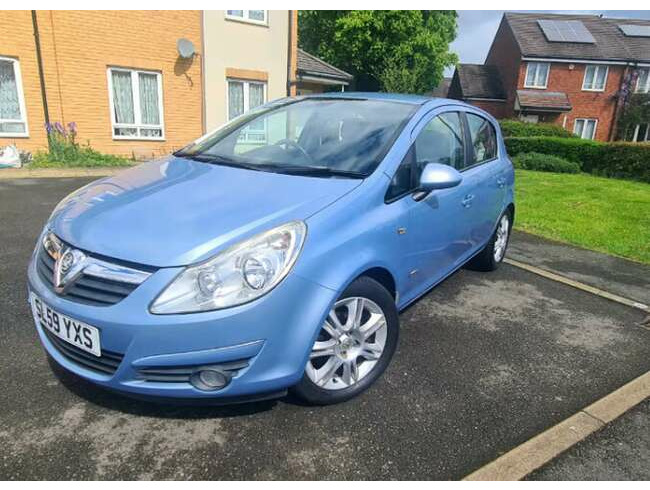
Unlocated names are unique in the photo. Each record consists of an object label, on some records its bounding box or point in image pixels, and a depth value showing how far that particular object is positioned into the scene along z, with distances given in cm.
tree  2994
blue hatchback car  198
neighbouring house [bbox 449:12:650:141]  2866
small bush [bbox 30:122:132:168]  1067
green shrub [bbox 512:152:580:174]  1520
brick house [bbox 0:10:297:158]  1041
